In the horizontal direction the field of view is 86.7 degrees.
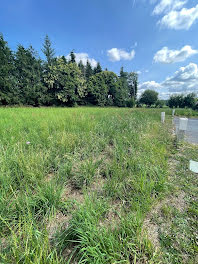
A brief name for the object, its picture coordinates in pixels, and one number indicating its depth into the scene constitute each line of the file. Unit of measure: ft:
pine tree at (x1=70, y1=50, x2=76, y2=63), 100.83
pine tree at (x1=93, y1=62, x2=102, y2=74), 120.59
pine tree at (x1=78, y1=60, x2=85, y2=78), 113.50
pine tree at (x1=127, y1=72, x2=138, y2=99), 155.02
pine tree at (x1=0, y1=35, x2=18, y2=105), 58.60
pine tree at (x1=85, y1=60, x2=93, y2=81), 113.50
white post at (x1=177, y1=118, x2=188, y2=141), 9.94
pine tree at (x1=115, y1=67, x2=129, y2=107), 113.19
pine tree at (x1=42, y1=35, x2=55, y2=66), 83.41
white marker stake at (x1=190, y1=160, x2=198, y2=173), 6.48
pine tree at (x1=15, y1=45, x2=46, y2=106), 68.69
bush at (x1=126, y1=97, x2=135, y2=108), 120.98
